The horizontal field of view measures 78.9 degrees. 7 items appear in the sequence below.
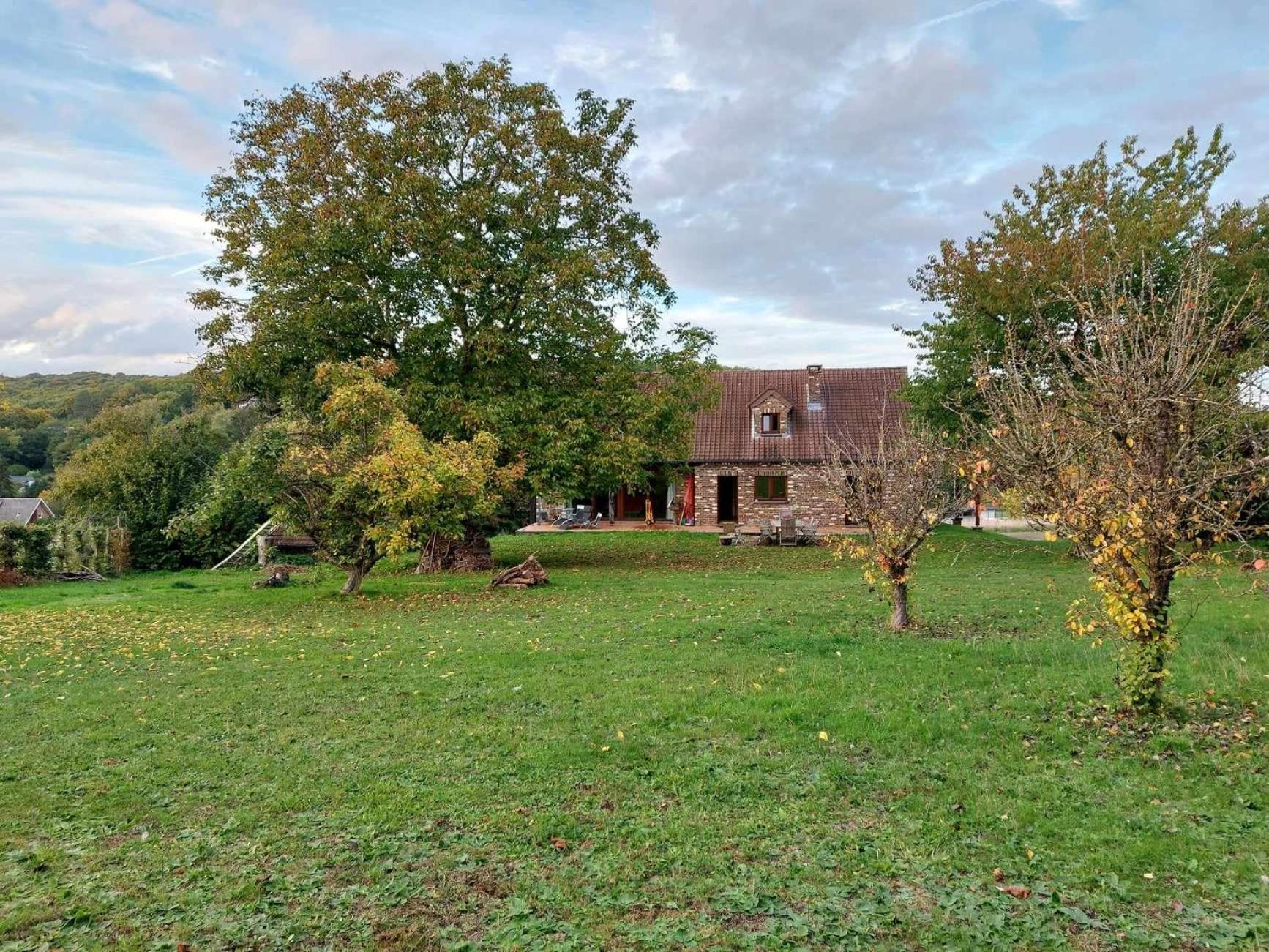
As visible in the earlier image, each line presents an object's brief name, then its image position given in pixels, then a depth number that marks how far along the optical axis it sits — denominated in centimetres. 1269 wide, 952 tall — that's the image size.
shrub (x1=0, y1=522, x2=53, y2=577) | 2053
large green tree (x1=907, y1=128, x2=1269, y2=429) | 1938
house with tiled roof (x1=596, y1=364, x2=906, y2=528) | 3083
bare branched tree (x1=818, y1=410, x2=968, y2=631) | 1064
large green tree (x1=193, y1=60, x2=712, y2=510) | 1891
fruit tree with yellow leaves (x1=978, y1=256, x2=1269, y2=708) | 590
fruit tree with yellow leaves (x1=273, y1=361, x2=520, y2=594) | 1388
